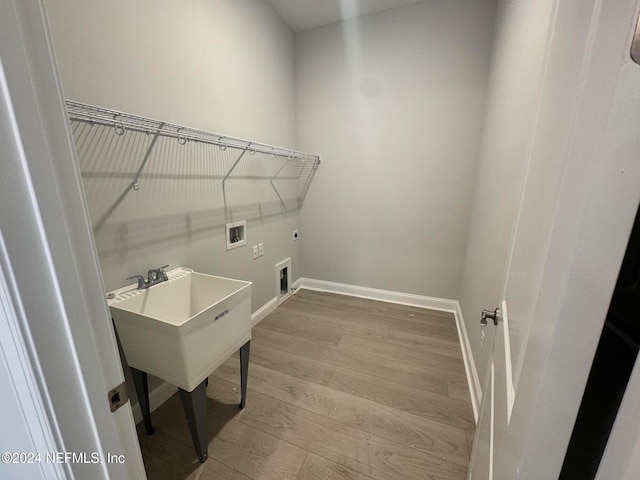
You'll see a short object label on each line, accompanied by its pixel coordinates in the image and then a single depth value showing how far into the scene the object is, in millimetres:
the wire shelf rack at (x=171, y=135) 992
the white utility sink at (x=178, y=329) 1039
